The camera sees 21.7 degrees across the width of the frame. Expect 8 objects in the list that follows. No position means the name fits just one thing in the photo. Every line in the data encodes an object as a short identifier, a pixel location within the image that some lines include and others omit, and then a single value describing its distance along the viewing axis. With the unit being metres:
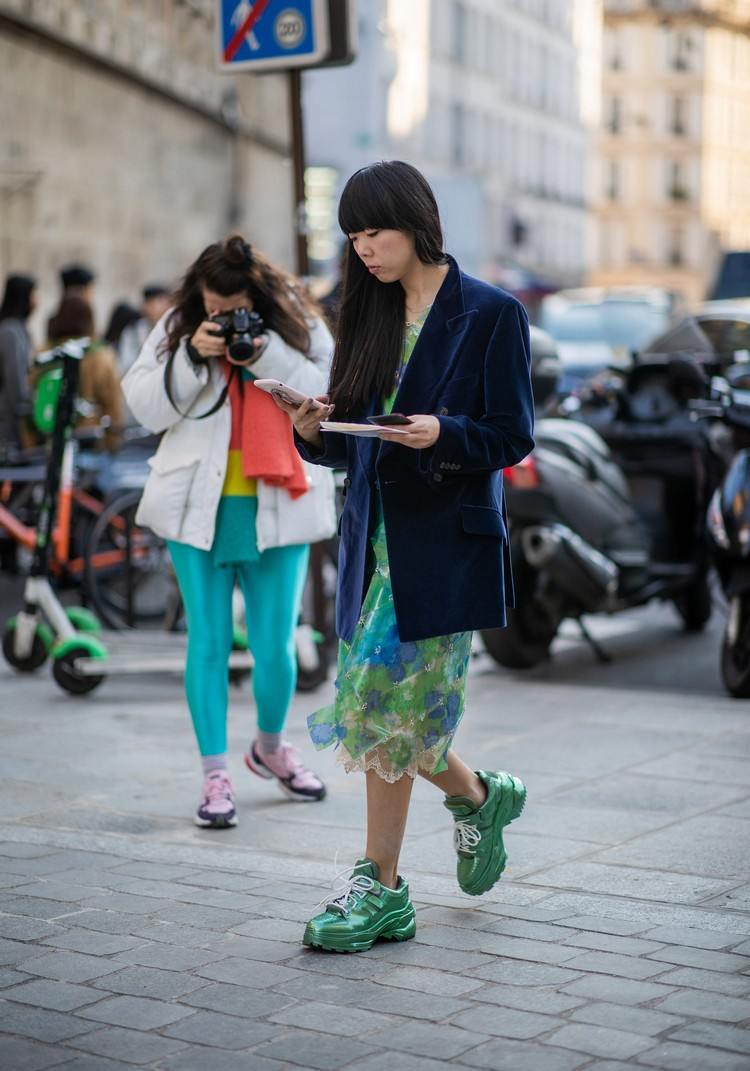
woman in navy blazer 4.45
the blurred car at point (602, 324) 25.23
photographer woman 5.99
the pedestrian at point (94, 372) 11.81
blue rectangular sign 8.17
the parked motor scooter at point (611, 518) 8.80
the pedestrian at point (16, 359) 12.04
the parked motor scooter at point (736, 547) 8.23
